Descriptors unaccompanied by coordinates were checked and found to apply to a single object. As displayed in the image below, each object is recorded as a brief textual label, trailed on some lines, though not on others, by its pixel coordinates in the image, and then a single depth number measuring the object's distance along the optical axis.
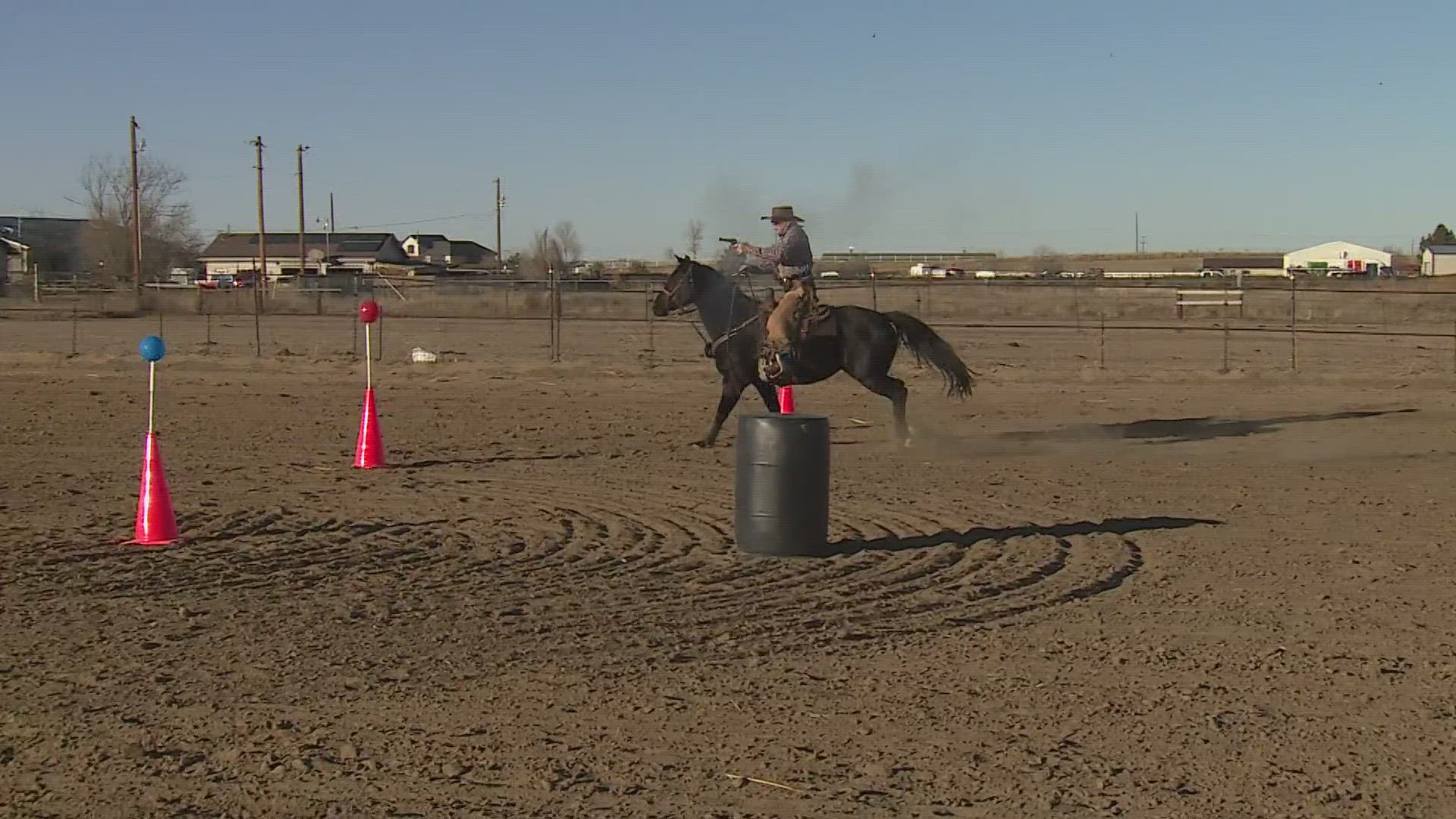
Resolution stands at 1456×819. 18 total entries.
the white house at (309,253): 103.56
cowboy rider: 14.02
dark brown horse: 14.87
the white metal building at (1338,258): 123.50
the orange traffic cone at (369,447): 13.02
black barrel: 8.91
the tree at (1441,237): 145.25
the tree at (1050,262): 114.94
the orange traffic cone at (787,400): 15.08
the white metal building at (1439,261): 102.56
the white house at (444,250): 126.75
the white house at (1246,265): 113.69
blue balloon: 9.74
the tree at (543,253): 73.25
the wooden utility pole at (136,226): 58.31
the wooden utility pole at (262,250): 63.41
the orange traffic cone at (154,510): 9.22
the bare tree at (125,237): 87.25
